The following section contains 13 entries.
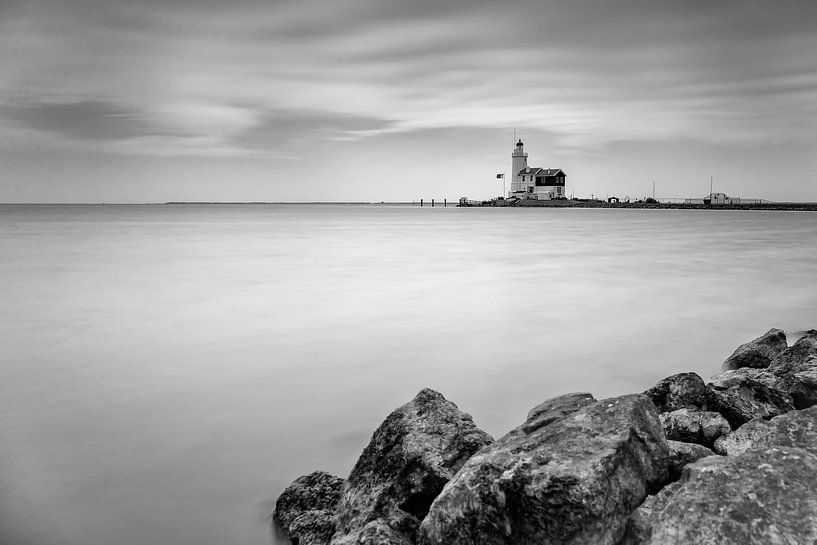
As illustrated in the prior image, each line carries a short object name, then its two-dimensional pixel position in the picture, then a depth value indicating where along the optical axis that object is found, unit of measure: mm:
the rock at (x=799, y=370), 4453
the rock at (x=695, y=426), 3502
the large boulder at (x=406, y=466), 2973
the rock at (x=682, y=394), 4059
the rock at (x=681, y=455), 2854
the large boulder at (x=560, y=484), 2340
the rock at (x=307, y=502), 3410
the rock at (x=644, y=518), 2350
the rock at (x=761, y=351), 6312
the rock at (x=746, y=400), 3928
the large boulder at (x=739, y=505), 2176
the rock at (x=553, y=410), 3045
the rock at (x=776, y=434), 2837
